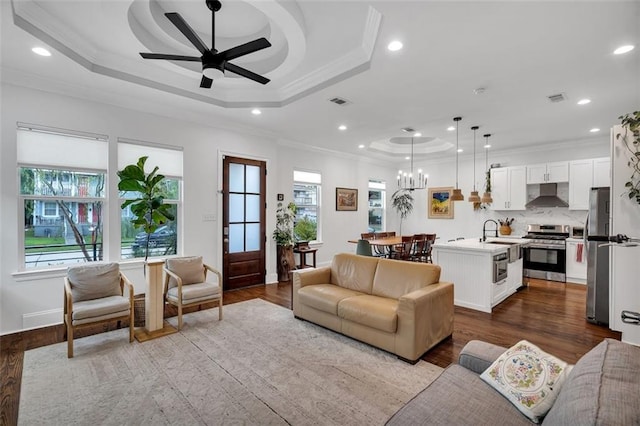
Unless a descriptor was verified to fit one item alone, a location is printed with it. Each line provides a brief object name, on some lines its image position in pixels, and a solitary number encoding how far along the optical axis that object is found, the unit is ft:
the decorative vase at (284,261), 20.31
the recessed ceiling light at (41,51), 9.82
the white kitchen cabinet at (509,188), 22.47
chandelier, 25.48
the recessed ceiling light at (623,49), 9.37
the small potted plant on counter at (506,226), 23.58
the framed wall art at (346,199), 25.39
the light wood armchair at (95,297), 9.71
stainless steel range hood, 21.25
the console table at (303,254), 21.13
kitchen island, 13.82
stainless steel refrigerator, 12.55
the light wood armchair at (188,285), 12.05
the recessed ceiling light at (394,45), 9.33
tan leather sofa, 9.32
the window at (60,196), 12.03
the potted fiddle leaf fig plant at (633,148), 10.19
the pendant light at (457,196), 17.93
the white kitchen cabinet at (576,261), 19.12
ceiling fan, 7.81
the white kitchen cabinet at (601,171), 19.08
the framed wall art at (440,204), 27.14
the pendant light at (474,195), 18.26
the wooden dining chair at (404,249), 20.48
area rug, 7.00
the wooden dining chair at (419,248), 21.13
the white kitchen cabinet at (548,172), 20.77
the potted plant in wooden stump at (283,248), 20.20
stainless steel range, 19.86
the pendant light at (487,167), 20.27
